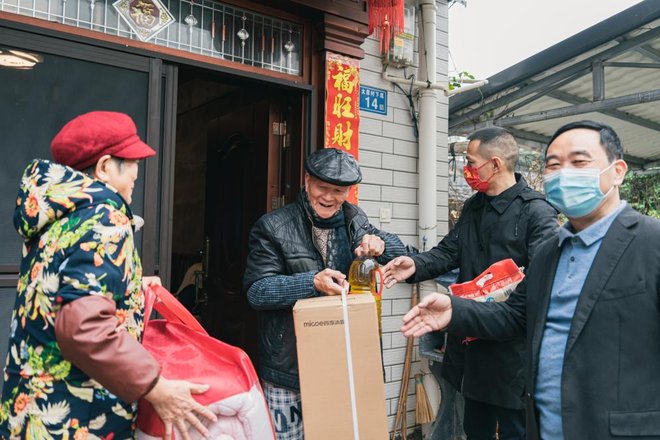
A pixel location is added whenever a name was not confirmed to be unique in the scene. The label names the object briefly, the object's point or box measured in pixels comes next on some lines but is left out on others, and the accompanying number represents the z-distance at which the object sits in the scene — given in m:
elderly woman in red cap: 1.33
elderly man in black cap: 2.21
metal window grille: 2.66
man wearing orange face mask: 2.61
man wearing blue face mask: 1.50
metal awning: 5.44
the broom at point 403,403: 3.98
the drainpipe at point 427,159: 4.14
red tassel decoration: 3.69
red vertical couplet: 3.50
